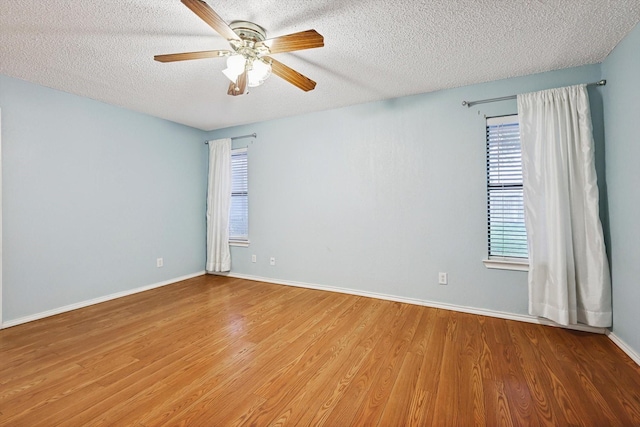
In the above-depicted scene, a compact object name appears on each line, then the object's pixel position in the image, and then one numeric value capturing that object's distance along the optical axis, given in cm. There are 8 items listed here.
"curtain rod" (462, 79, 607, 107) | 274
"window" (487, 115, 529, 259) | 276
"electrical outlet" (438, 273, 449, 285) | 304
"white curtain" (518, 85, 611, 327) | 234
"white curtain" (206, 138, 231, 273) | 439
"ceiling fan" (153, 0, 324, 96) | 171
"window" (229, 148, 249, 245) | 442
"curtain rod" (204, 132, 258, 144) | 420
